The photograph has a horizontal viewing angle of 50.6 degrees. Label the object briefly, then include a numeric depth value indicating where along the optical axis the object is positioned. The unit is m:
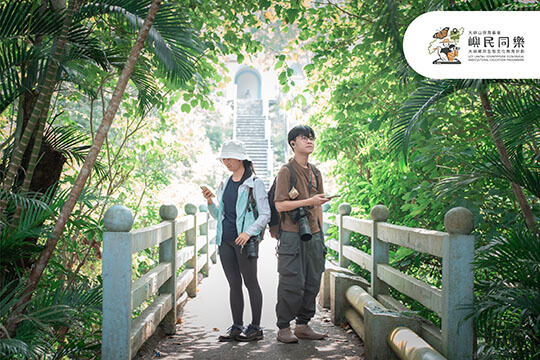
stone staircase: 33.12
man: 4.79
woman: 4.92
